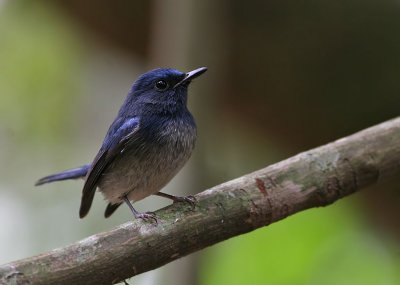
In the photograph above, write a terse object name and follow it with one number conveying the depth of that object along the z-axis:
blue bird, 6.68
